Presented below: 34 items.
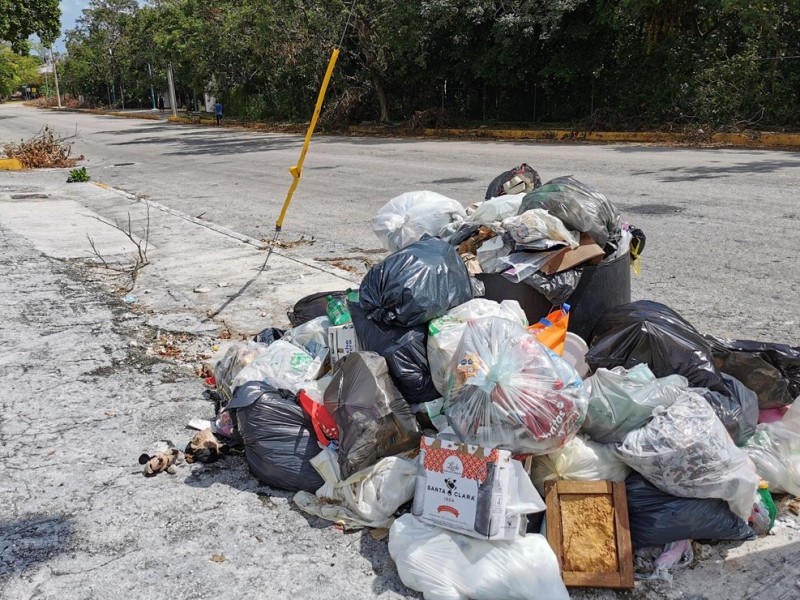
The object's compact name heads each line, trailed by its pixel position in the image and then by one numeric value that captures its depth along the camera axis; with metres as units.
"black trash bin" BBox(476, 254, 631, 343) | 3.75
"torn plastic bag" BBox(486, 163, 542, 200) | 4.76
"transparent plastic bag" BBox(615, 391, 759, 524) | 2.65
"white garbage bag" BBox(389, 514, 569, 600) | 2.45
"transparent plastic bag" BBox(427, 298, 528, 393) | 3.20
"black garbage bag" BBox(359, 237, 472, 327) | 3.41
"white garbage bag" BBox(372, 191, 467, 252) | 4.55
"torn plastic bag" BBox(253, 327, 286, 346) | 4.40
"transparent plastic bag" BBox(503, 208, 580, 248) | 3.76
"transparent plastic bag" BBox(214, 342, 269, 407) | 3.95
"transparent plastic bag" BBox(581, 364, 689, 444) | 2.87
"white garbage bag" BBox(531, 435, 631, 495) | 2.80
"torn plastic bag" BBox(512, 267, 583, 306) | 3.70
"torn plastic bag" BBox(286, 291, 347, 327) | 4.46
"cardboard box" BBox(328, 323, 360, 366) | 3.73
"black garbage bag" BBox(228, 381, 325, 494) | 3.15
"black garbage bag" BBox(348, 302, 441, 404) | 3.23
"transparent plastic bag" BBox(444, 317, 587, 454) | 2.72
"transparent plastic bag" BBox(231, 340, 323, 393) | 3.64
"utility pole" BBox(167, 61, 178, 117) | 40.35
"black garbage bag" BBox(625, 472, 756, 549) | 2.65
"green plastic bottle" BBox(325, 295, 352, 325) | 4.00
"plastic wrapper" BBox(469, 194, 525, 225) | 4.25
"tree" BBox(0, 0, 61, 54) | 20.17
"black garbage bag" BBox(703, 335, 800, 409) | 3.21
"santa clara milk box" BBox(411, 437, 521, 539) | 2.57
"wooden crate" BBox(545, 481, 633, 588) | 2.53
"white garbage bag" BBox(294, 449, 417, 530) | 2.88
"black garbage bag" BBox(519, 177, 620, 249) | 3.86
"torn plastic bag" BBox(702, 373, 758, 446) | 2.95
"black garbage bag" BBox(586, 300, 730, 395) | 3.10
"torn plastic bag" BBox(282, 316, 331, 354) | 3.98
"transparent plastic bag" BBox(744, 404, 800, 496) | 2.92
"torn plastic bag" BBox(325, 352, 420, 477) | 2.98
